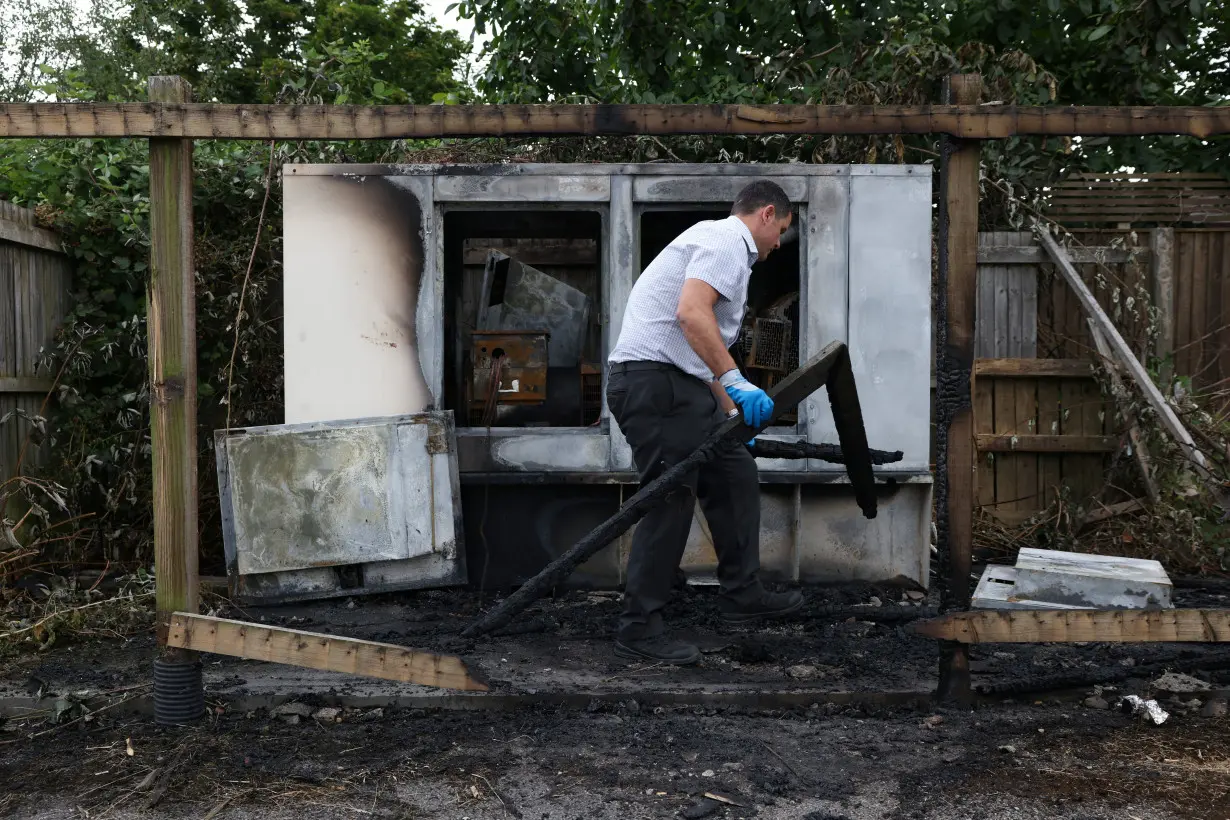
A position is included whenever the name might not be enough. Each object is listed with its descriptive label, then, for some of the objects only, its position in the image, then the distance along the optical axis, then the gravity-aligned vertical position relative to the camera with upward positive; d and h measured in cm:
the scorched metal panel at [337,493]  524 -61
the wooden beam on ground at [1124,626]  329 -82
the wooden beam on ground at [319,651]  326 -87
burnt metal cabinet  540 +23
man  400 -12
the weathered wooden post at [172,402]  343 -10
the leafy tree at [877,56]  746 +251
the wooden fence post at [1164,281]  666 +51
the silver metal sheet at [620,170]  538 +100
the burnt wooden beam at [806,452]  398 -33
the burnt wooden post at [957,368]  358 -1
